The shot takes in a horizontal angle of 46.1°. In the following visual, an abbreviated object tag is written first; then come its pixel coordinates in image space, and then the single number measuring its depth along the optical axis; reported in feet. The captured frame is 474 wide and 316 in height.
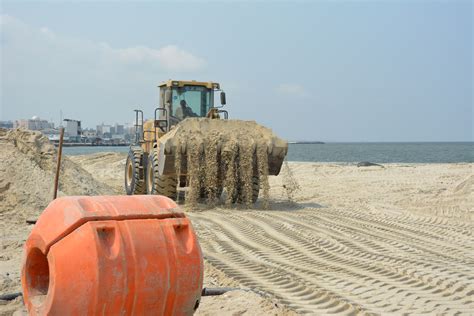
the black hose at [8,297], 14.06
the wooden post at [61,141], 23.15
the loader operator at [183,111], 42.32
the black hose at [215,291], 14.82
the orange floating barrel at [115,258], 9.53
